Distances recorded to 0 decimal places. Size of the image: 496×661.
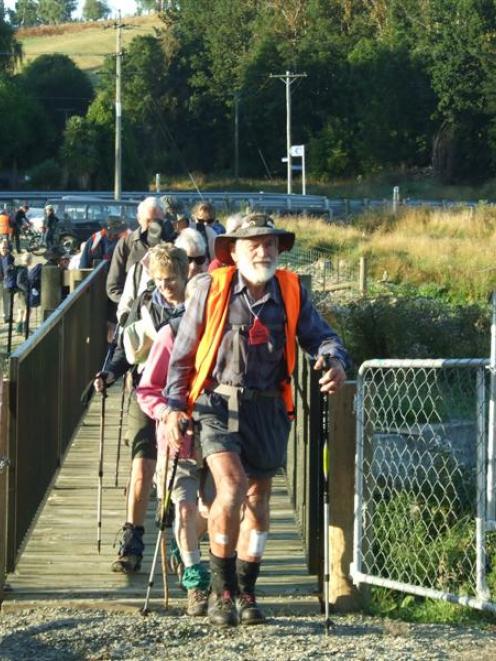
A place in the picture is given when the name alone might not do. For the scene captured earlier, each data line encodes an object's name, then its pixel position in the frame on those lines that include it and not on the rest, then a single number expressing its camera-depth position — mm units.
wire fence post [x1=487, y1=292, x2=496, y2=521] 7543
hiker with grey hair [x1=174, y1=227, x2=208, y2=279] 9102
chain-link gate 7730
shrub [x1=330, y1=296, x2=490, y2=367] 21312
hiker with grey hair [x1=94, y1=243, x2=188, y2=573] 8203
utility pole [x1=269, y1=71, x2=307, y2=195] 75850
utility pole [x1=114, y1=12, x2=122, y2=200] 62625
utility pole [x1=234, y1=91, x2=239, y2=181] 93250
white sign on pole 71750
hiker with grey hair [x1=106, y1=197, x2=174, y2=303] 12000
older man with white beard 7094
